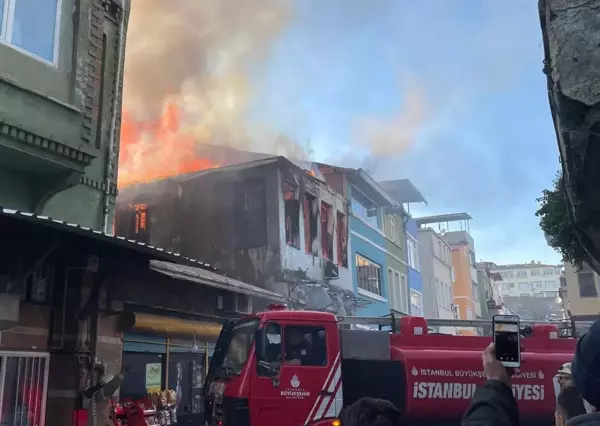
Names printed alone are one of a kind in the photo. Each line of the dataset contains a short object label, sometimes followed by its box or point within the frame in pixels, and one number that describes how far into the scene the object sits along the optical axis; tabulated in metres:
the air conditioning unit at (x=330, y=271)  20.38
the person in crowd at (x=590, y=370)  1.55
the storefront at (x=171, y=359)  10.62
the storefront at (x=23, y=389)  7.88
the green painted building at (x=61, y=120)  8.32
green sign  11.09
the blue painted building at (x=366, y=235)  23.95
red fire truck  7.79
